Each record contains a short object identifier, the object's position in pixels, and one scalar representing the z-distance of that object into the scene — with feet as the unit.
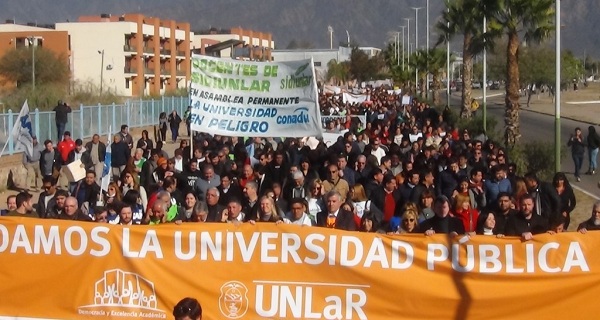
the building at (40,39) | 287.07
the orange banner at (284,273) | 27.37
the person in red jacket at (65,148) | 69.31
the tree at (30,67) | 246.47
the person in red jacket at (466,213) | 34.11
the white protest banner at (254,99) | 45.85
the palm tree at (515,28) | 95.40
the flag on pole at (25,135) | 53.36
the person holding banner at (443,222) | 32.01
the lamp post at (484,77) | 107.14
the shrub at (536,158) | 75.86
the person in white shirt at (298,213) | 33.37
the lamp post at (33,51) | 220.96
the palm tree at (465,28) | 110.63
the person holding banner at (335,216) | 33.45
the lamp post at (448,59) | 170.73
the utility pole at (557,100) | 67.72
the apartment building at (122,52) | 297.94
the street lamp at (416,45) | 261.11
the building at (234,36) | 375.25
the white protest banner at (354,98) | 162.30
